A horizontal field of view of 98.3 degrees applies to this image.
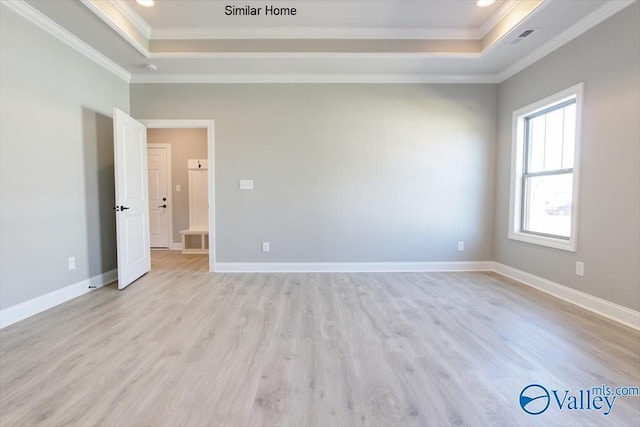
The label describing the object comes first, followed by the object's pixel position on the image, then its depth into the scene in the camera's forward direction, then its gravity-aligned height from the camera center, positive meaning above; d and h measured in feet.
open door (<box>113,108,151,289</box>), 10.40 -0.11
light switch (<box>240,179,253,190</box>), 12.83 +0.60
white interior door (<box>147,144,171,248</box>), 18.69 -0.04
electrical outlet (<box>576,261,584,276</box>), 8.93 -2.30
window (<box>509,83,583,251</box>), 9.44 +1.03
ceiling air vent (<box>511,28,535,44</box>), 9.15 +5.50
